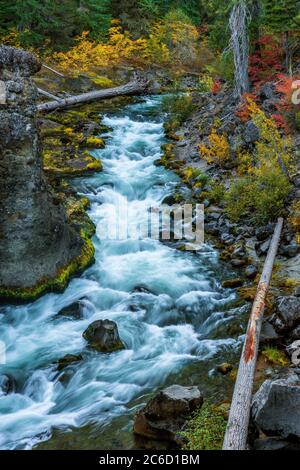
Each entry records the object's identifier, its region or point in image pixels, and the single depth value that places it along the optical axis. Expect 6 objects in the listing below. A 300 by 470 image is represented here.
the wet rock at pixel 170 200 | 13.25
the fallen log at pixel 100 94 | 17.96
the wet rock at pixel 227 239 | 10.74
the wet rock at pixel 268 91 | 15.08
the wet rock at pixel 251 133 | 13.27
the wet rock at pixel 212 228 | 11.38
